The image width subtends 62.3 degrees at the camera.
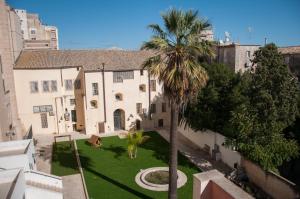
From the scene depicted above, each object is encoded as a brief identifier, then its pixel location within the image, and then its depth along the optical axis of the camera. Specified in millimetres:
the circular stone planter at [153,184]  18844
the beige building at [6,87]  20744
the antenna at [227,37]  38938
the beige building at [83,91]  30797
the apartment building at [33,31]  50000
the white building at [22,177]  10849
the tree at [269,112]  17031
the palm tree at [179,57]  13672
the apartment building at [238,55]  30141
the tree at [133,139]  23125
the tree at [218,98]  22625
